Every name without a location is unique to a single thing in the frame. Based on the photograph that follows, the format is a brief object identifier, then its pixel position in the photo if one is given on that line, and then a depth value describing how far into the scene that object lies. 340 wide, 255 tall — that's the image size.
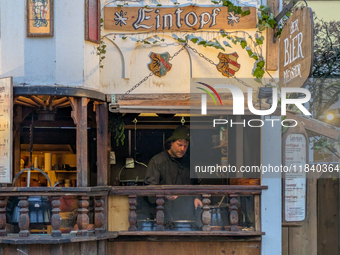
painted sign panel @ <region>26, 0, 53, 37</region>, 6.76
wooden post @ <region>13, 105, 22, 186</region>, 7.80
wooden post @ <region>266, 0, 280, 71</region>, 7.38
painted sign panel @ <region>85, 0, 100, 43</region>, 6.89
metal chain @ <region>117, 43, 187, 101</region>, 7.22
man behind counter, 7.46
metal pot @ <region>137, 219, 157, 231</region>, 7.06
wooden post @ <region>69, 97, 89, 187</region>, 6.63
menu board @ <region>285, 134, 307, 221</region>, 7.30
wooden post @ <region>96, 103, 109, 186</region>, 7.09
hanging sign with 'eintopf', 7.43
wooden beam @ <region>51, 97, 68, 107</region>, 7.30
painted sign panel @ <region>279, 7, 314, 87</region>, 6.27
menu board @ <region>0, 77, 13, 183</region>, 6.48
